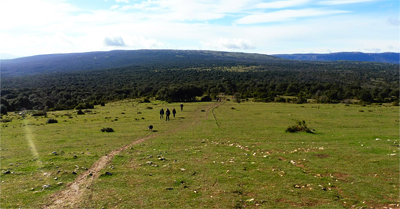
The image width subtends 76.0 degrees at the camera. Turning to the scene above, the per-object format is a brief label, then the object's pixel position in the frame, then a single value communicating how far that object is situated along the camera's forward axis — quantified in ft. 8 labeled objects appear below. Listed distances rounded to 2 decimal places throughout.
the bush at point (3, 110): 164.04
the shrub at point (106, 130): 84.42
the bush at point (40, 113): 143.02
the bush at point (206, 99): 229.45
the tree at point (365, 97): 213.66
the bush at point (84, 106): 184.68
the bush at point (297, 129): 79.57
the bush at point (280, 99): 220.39
